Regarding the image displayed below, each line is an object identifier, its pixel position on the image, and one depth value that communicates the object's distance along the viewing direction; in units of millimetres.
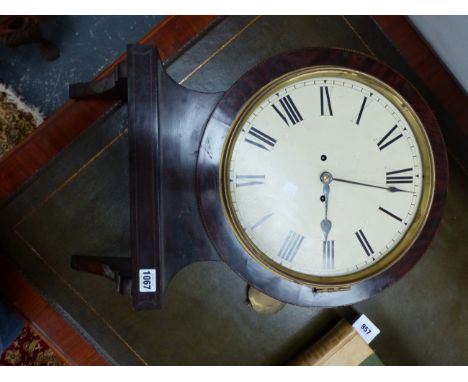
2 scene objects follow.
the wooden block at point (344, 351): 1195
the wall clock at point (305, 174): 815
